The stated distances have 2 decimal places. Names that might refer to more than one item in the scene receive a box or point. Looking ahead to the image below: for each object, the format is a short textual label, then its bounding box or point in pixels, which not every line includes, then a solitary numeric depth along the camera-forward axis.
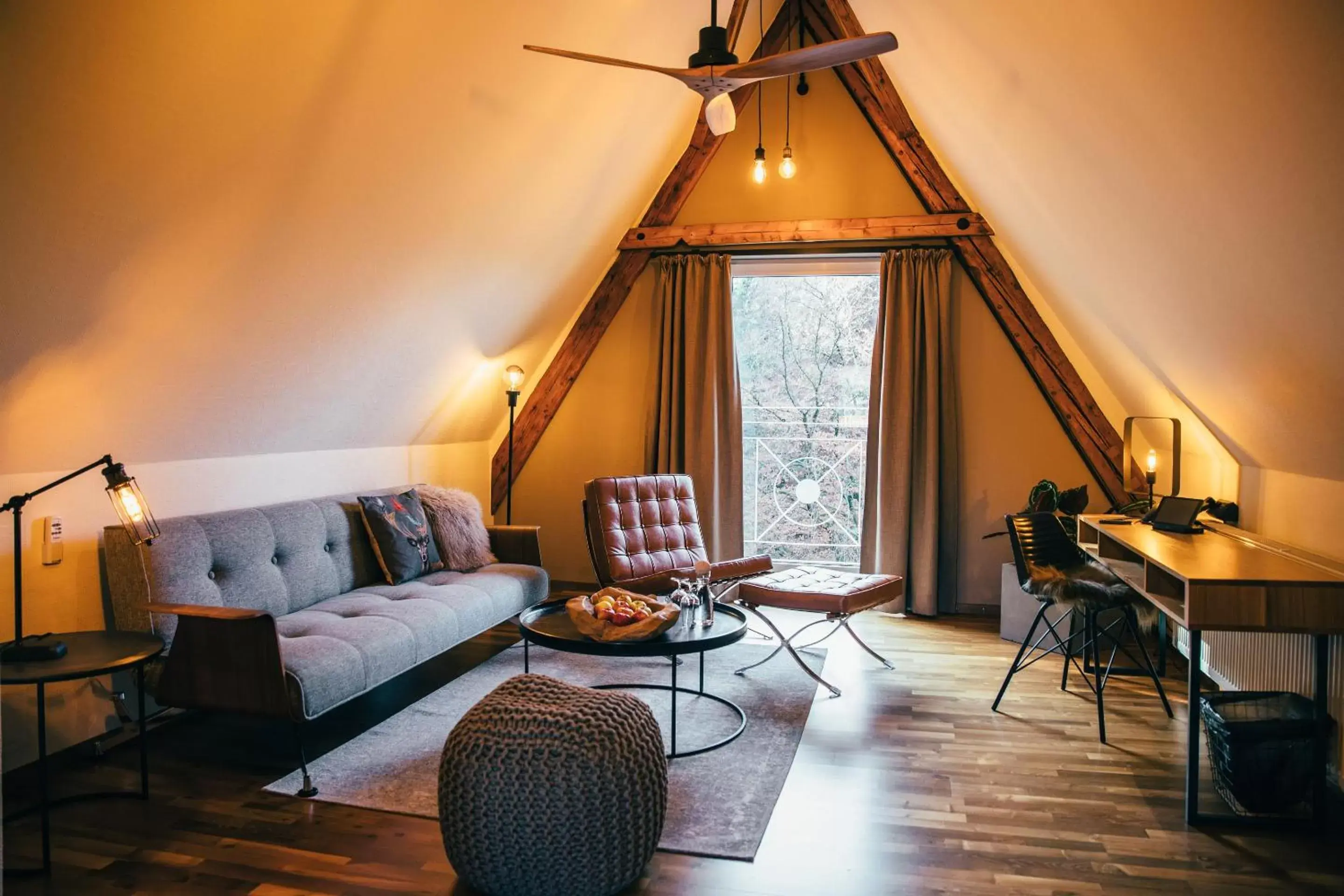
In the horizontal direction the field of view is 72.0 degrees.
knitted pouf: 2.16
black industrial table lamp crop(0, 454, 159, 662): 2.45
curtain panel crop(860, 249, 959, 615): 5.25
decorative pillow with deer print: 4.10
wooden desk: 2.50
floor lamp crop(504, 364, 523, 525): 5.18
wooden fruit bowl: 3.09
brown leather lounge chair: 3.85
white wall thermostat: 2.93
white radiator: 2.74
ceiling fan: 2.67
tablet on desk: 3.51
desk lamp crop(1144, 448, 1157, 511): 4.09
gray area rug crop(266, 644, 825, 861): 2.64
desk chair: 3.44
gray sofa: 2.83
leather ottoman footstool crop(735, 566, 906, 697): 3.79
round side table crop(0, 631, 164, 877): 2.31
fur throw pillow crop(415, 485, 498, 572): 4.40
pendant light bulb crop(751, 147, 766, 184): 5.09
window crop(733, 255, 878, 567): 5.68
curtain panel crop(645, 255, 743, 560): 5.58
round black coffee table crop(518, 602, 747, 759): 3.07
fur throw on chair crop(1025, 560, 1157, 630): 3.43
